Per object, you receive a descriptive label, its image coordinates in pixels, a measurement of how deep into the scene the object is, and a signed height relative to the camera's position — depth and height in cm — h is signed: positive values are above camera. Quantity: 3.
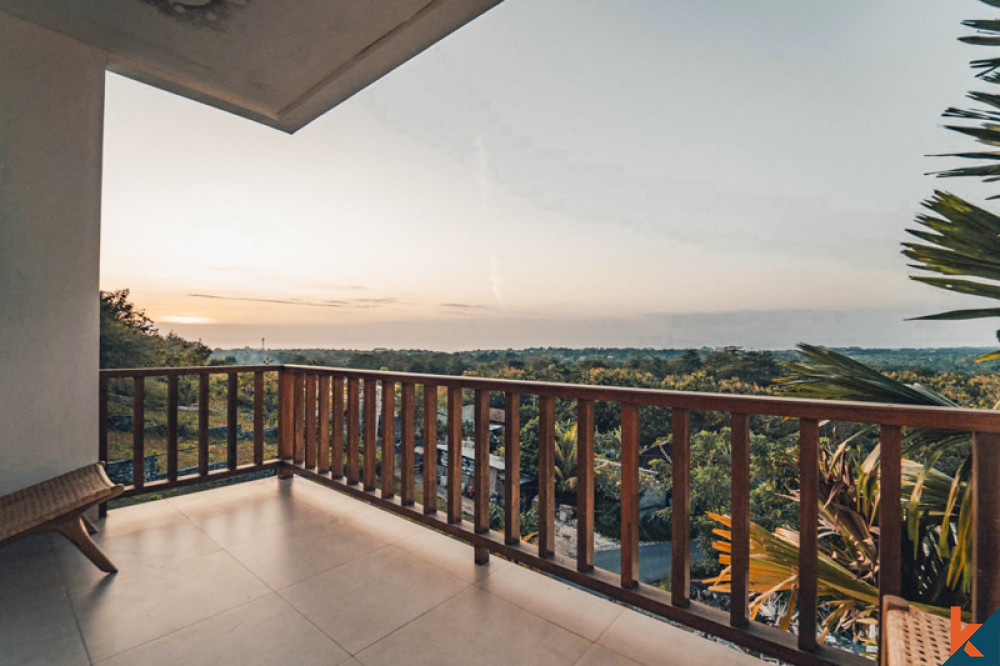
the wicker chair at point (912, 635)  80 -63
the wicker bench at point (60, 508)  174 -79
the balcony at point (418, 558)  131 -114
